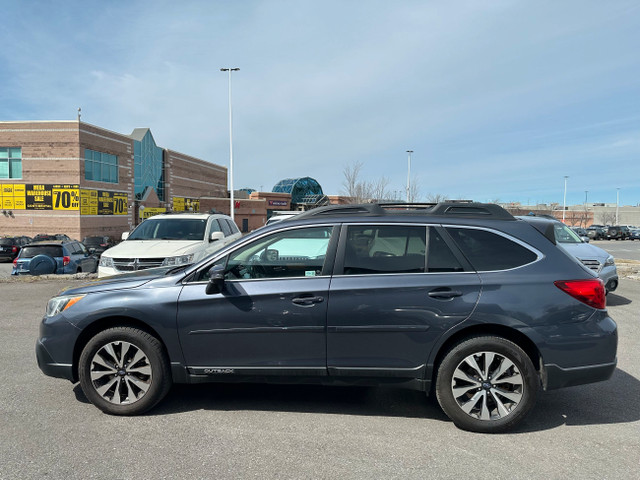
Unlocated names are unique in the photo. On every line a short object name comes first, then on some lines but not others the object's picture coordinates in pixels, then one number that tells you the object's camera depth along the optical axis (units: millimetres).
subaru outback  3479
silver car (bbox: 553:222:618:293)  8445
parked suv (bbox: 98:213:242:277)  7746
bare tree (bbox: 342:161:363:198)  37344
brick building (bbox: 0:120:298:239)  34969
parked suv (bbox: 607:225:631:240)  52656
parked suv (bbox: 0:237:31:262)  25578
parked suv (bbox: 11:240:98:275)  13500
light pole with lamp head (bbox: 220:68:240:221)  31922
